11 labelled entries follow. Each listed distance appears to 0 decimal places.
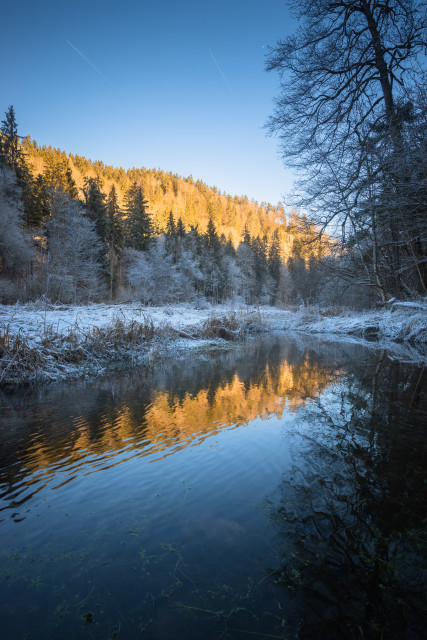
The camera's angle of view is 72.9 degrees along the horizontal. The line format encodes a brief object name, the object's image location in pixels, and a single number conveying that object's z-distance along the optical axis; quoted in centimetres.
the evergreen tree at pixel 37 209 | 3050
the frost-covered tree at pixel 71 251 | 2463
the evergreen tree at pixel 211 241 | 5214
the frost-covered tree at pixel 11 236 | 2083
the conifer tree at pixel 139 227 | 3700
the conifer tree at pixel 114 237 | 3478
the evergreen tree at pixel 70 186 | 3497
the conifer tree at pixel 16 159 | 2953
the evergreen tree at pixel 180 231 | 5072
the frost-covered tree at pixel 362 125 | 553
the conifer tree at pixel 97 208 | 3189
